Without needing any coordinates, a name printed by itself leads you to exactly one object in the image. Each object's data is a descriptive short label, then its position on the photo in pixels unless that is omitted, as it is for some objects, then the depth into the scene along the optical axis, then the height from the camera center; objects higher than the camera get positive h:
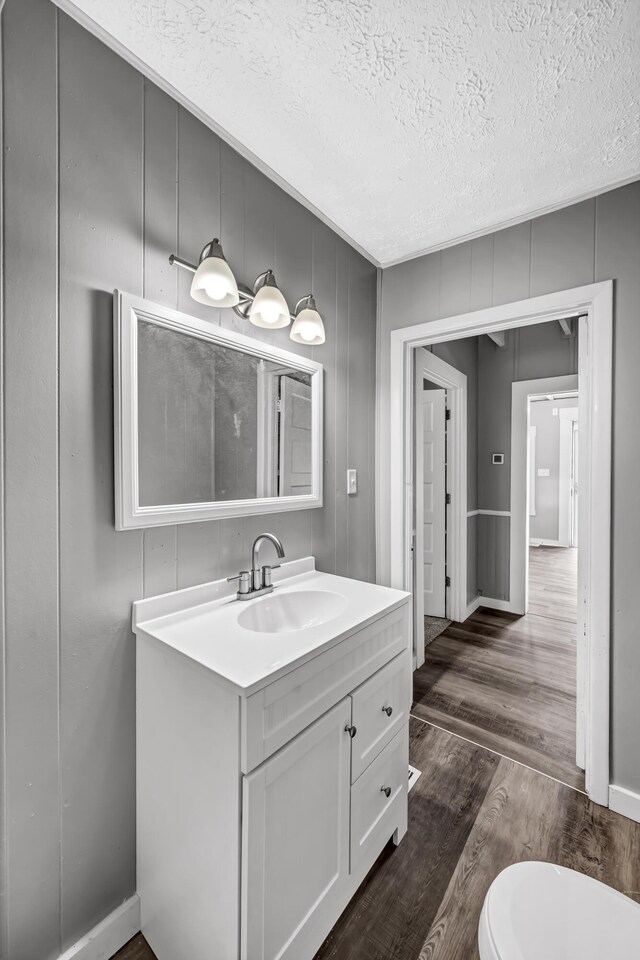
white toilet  0.78 -0.88
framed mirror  1.12 +0.18
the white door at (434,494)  3.39 -0.13
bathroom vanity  0.87 -0.71
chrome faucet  1.37 -0.34
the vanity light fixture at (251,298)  1.17 +0.56
